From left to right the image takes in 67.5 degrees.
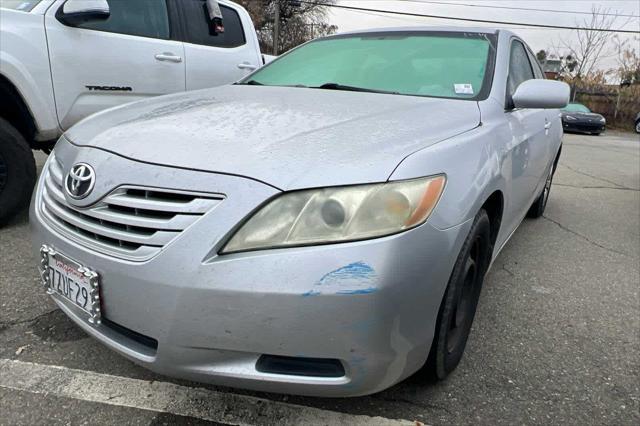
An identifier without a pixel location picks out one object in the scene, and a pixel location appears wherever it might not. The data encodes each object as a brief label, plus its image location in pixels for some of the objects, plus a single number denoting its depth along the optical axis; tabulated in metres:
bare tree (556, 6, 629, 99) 32.38
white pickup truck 3.18
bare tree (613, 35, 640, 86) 29.11
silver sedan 1.33
